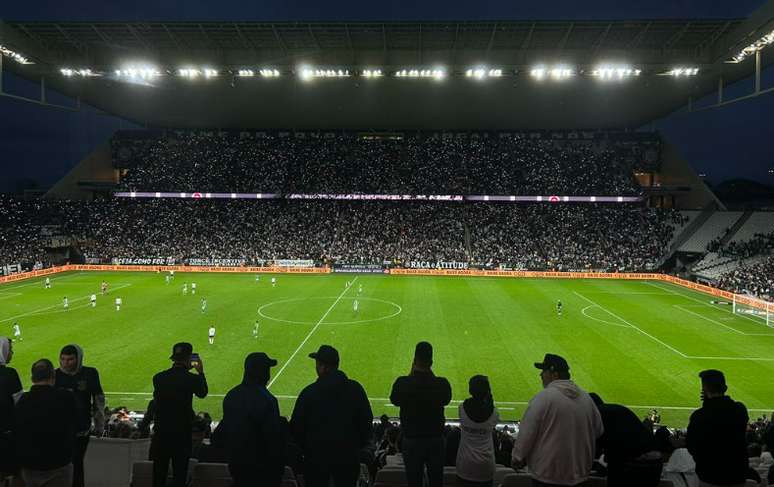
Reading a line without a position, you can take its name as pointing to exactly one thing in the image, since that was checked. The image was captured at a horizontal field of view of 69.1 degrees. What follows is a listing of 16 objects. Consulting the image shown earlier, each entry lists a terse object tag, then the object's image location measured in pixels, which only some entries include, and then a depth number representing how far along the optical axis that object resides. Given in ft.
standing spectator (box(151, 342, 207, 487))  21.36
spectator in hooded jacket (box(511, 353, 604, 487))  16.76
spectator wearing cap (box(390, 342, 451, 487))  20.43
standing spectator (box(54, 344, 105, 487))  22.56
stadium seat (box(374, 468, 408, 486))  20.89
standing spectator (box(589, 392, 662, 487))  16.97
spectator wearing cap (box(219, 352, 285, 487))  18.20
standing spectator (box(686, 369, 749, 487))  18.12
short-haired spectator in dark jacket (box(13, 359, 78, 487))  18.34
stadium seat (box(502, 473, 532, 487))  19.44
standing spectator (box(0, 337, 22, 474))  20.15
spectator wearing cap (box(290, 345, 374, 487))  18.17
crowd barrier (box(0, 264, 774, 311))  164.86
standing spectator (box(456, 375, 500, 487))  20.45
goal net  104.00
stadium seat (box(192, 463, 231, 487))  20.97
